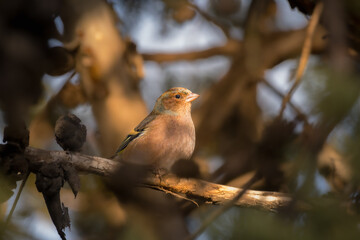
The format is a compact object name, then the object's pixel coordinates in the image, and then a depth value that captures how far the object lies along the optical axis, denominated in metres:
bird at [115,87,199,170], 8.66
